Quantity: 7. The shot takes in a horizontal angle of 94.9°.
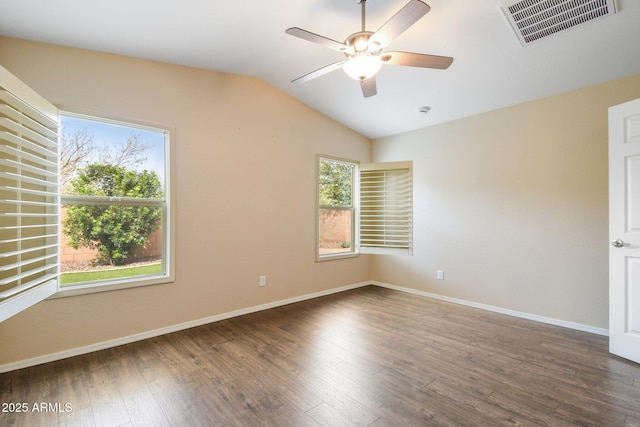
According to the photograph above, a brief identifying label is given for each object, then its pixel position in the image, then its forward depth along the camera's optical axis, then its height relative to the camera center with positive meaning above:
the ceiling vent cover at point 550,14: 2.08 +1.47
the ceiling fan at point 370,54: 1.83 +1.10
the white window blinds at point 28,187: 1.66 +0.21
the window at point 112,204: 2.64 +0.10
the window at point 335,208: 4.54 +0.09
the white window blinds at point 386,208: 4.62 +0.09
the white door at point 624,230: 2.46 -0.14
